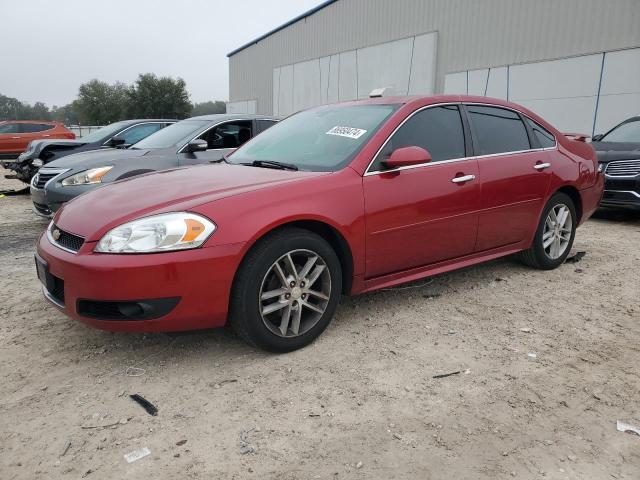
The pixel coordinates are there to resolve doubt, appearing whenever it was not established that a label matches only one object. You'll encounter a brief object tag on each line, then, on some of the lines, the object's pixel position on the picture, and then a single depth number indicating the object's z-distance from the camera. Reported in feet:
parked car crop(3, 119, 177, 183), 28.40
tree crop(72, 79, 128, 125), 193.25
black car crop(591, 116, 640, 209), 22.84
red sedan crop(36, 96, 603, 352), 8.48
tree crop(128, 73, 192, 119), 181.47
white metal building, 39.63
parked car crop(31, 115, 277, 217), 18.56
